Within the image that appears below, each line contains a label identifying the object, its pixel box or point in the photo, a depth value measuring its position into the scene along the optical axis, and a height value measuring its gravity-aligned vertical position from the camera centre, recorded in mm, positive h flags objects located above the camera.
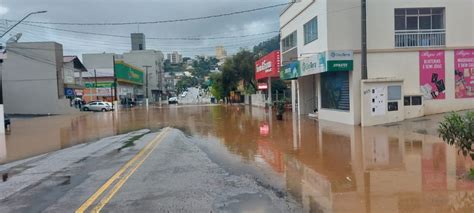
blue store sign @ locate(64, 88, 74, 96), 61312 +853
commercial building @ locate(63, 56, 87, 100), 61219 +3156
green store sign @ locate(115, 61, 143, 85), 88562 +4753
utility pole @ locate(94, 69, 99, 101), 87100 +939
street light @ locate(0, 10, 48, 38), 29125 +4625
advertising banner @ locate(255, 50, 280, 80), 45750 +2791
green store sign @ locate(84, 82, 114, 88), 87188 +2349
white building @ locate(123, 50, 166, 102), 134125 +9525
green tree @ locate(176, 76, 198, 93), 168000 +4113
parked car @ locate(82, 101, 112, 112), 67875 -1396
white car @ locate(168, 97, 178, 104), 108000 -1433
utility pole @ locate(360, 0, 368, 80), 23584 +2538
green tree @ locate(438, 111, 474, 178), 9214 -910
